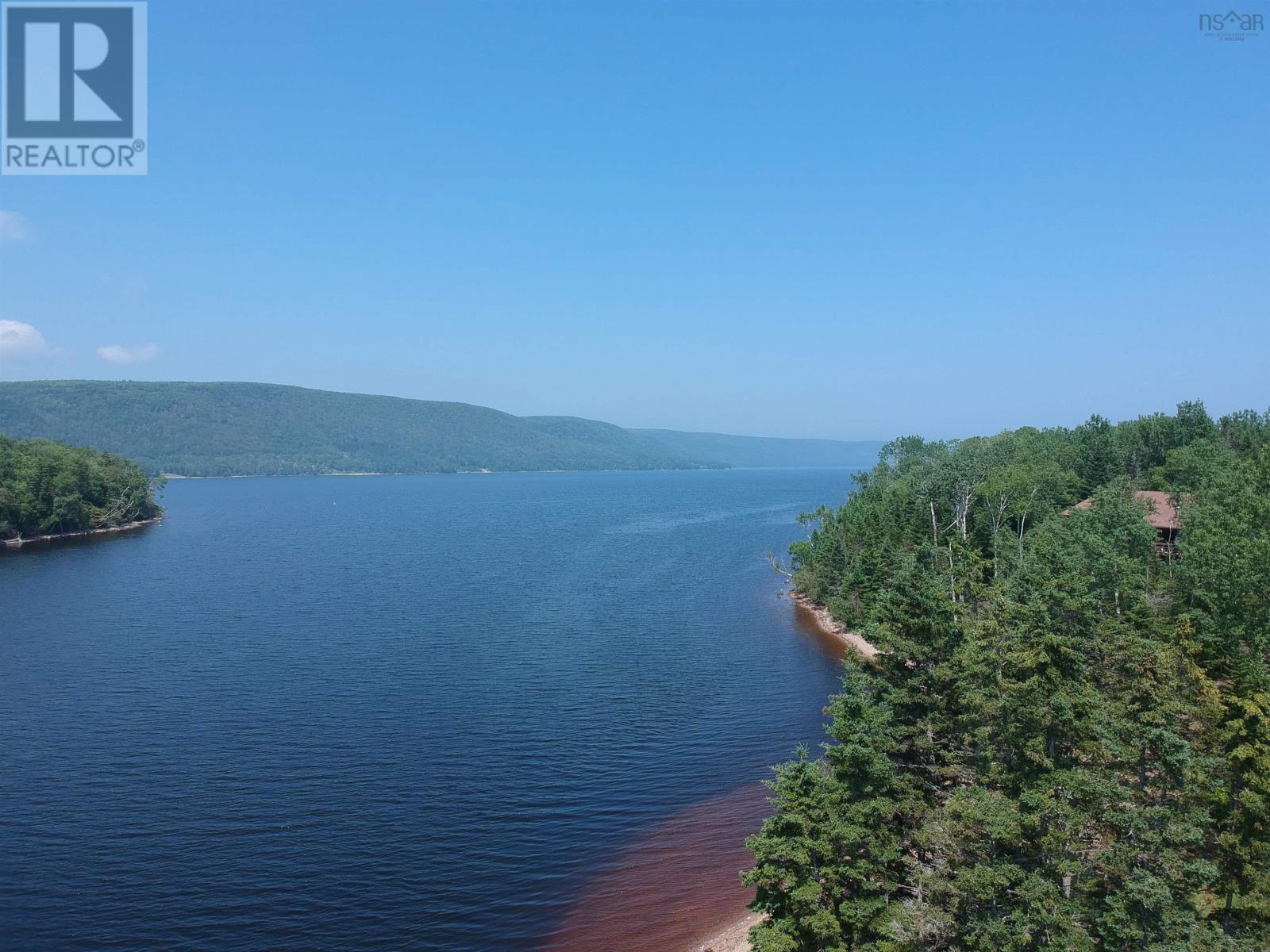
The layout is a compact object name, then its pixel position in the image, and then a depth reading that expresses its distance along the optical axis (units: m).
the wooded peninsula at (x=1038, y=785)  18.42
